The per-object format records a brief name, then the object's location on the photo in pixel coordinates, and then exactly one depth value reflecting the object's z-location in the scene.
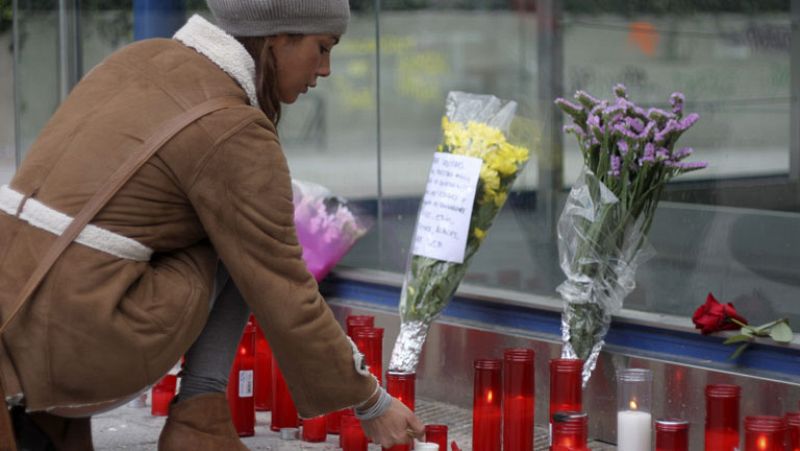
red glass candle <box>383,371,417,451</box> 6.12
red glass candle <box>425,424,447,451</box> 5.57
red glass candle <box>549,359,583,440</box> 5.83
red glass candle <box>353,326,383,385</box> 6.45
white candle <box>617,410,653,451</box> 5.66
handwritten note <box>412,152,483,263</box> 6.85
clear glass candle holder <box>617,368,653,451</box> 5.67
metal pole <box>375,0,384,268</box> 8.77
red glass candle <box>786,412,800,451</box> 5.07
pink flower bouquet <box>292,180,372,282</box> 8.07
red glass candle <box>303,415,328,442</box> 6.47
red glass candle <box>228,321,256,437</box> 6.58
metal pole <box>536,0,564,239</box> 7.95
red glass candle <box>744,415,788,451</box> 4.93
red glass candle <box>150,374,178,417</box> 6.99
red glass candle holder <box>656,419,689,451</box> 5.15
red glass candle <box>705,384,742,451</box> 5.31
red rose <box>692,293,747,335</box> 6.23
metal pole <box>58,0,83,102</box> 10.99
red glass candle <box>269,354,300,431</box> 6.58
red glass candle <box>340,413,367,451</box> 6.05
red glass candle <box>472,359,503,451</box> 5.96
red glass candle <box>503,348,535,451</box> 5.96
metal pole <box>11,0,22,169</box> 11.29
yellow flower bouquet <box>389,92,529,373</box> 6.83
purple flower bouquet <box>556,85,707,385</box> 6.16
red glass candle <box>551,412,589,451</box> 5.17
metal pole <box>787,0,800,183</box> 6.85
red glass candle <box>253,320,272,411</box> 6.99
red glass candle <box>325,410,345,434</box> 6.57
